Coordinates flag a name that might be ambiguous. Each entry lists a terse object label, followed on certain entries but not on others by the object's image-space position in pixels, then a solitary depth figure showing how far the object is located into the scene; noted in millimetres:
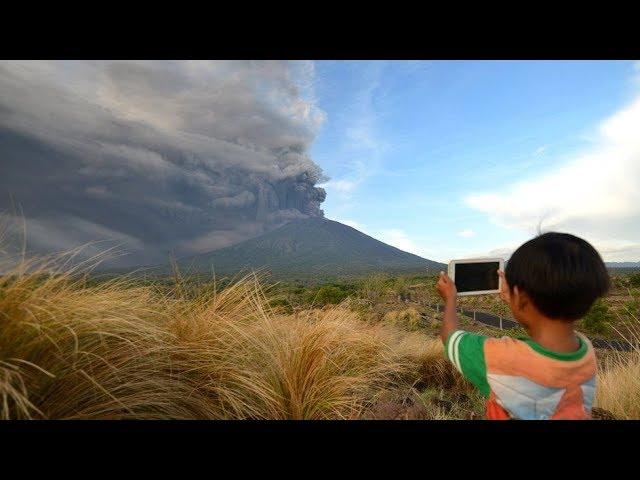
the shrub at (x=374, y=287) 14055
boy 1443
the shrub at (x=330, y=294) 11773
